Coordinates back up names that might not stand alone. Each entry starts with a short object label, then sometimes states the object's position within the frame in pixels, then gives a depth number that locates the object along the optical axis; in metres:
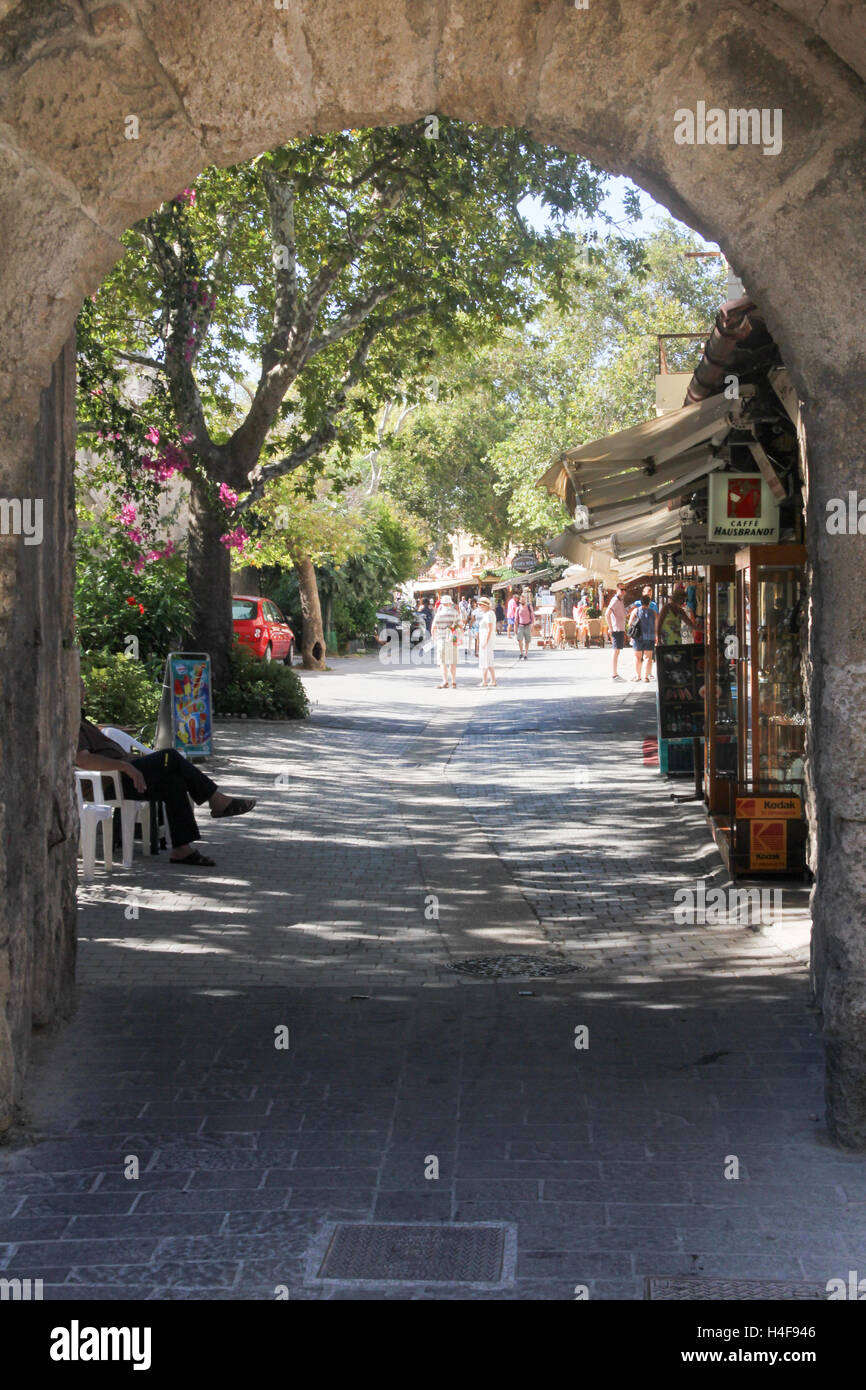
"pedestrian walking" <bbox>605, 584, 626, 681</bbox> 27.12
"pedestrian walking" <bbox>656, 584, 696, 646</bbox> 13.77
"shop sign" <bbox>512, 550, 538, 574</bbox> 61.84
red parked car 28.44
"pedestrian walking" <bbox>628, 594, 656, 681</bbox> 22.84
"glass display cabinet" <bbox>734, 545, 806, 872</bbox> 8.53
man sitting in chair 9.30
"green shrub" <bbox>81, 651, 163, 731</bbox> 13.61
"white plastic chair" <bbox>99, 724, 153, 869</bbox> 9.37
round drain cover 6.73
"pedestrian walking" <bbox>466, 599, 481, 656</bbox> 43.63
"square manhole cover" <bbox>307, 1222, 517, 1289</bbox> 3.62
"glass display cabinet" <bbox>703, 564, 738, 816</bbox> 10.48
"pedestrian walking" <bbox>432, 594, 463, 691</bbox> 24.33
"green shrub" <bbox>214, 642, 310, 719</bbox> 18.94
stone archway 4.37
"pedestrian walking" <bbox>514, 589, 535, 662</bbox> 36.59
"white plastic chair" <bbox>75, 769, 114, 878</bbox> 8.95
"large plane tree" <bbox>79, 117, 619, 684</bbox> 12.91
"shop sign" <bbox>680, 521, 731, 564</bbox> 10.12
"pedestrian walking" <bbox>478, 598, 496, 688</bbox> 24.06
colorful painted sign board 13.54
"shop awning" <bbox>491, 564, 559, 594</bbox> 62.78
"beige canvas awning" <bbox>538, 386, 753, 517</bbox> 8.42
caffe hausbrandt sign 8.65
